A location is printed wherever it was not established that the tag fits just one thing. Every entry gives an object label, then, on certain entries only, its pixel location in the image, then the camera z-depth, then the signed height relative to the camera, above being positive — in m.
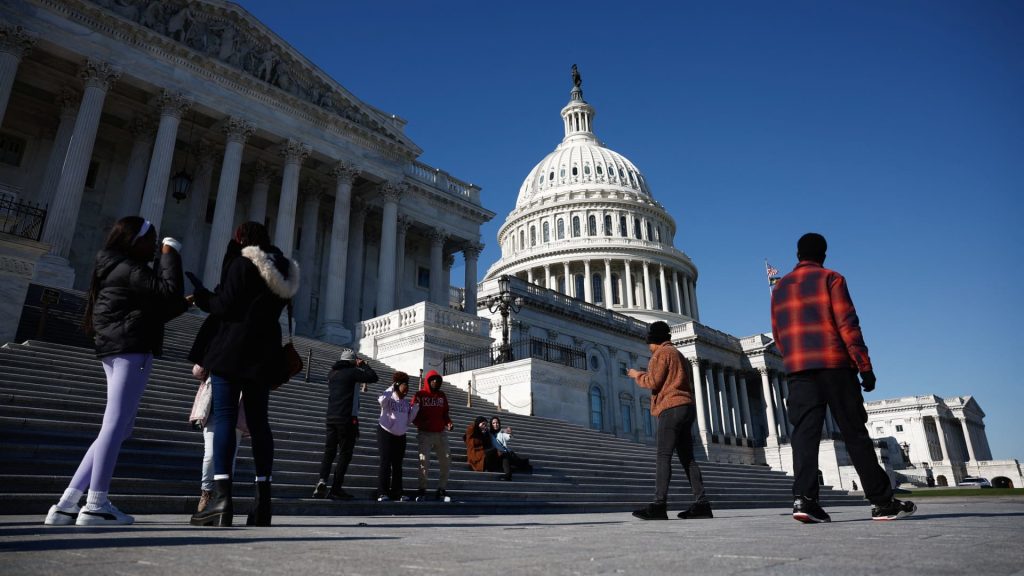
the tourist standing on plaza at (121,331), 4.95 +1.28
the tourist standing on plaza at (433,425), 10.44 +1.09
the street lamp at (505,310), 26.36 +7.36
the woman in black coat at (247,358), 5.30 +1.11
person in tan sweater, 7.60 +0.99
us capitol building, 24.61 +15.25
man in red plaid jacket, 5.88 +0.98
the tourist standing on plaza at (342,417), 9.05 +1.12
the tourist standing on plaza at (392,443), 9.64 +0.77
